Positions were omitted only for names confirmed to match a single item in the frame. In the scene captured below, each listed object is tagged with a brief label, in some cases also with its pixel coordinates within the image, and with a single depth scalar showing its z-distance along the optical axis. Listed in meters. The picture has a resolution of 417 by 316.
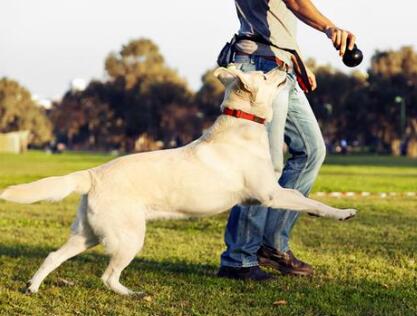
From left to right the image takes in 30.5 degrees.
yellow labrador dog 4.94
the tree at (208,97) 81.75
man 5.91
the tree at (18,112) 98.00
